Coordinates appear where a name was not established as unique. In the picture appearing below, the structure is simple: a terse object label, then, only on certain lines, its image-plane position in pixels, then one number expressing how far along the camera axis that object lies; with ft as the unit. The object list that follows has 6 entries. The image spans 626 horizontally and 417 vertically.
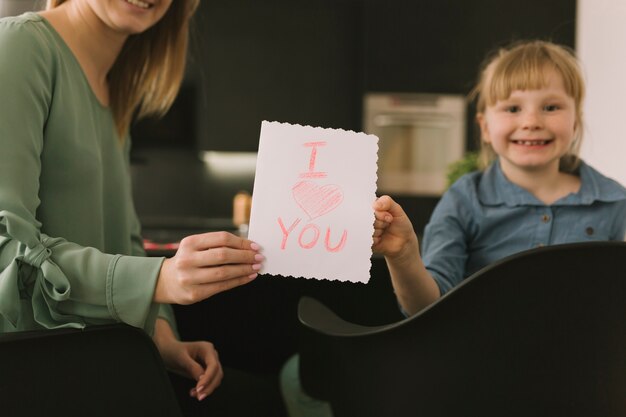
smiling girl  3.81
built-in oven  13.58
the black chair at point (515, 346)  1.81
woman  2.29
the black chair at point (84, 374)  2.01
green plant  5.75
